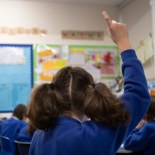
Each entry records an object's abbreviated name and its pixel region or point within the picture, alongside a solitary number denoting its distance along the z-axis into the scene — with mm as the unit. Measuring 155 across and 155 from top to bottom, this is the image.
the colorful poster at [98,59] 5012
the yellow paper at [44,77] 4848
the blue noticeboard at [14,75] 4734
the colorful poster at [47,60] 4844
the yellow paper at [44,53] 4863
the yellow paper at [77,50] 5000
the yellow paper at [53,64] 4879
